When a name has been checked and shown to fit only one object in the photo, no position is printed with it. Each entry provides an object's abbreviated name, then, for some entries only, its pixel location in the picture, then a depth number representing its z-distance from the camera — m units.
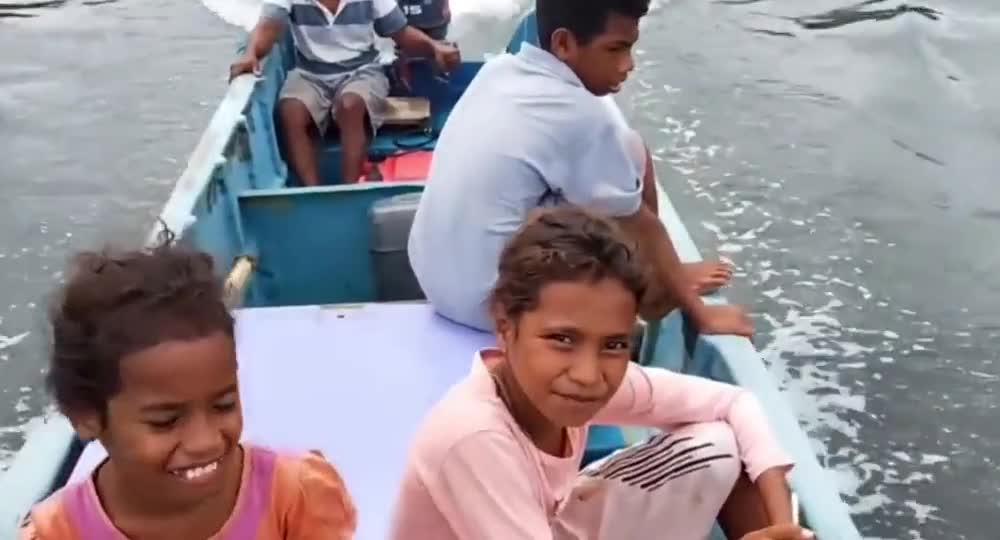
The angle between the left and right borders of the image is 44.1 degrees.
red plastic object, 3.51
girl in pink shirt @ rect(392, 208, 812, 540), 1.51
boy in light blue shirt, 2.11
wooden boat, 1.90
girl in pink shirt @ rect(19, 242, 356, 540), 1.27
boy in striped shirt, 3.48
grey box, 2.72
